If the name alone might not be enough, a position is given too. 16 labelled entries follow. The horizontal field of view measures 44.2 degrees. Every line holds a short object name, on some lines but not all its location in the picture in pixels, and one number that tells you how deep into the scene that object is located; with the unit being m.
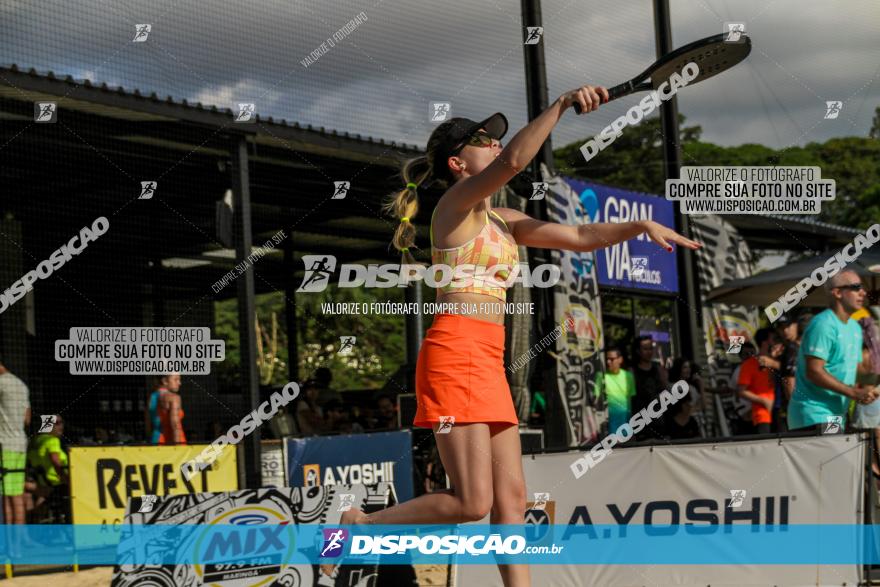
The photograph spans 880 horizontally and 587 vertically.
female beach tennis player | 4.00
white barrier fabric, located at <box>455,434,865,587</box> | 6.23
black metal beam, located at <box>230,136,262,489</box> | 10.86
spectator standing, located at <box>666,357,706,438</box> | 10.43
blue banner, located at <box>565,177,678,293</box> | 12.34
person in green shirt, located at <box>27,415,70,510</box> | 10.80
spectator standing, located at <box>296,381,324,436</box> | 12.93
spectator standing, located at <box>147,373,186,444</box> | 10.93
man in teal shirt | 6.98
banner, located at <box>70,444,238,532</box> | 9.63
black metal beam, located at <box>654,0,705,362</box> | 11.55
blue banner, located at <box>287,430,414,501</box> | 9.99
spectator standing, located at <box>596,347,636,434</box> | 11.16
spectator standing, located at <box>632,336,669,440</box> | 10.86
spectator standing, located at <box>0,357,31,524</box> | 9.45
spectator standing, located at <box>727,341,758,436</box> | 10.40
